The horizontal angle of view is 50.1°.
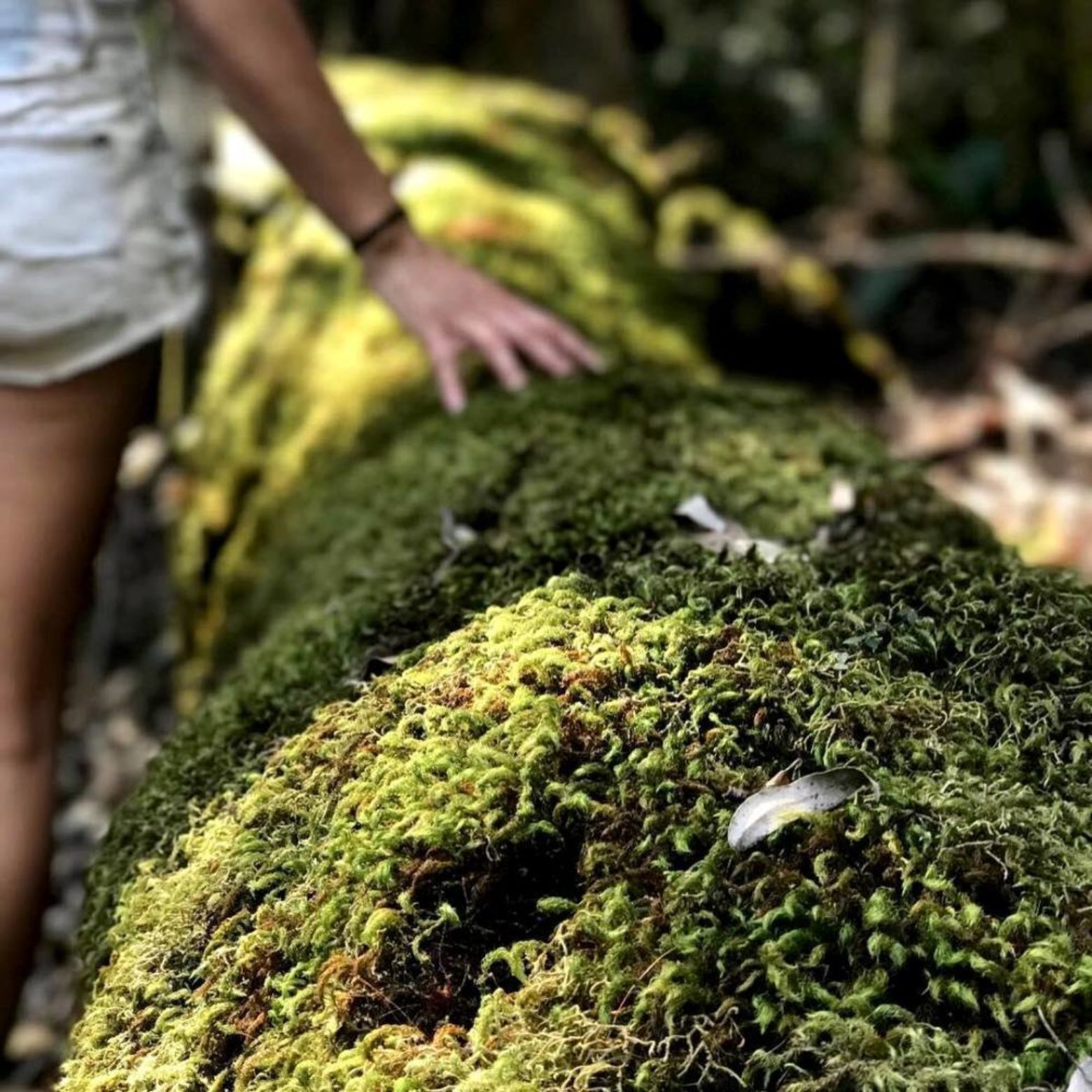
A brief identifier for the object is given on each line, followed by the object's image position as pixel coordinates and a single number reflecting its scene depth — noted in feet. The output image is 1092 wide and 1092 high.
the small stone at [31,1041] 9.76
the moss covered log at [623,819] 3.46
